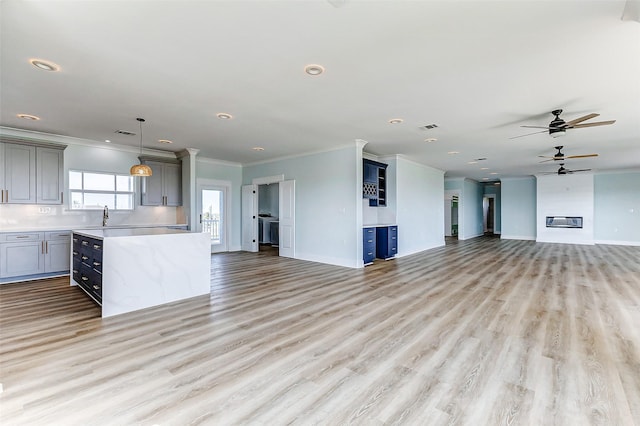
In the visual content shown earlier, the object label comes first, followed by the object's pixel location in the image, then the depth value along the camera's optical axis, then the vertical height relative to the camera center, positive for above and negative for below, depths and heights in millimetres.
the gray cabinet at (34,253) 4941 -695
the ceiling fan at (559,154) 6477 +1285
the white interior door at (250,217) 8805 -114
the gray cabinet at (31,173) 5074 +688
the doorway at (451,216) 14131 -119
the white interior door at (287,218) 7602 -121
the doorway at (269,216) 10859 -103
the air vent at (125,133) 5297 +1434
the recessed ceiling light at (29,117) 4437 +1434
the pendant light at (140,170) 4820 +683
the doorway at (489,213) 15867 +32
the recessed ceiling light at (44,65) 2824 +1421
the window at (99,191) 6031 +466
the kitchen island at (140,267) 3559 -699
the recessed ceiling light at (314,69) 2906 +1416
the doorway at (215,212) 8211 +29
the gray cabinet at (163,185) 6684 +647
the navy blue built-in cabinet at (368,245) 6547 -701
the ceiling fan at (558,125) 3951 +1189
